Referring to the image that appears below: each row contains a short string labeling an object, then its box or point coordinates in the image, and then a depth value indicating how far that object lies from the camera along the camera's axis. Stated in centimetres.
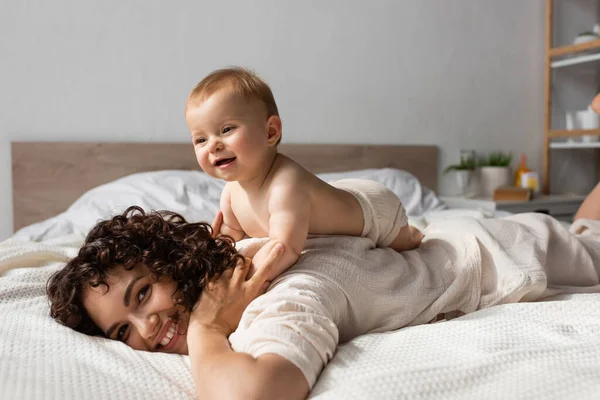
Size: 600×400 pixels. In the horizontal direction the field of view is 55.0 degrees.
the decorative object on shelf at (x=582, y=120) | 321
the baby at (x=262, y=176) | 99
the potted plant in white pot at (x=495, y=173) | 332
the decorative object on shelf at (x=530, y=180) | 329
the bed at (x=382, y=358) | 67
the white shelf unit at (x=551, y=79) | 331
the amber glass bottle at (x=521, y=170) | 336
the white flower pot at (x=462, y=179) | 324
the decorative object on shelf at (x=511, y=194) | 302
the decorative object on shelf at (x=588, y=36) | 326
